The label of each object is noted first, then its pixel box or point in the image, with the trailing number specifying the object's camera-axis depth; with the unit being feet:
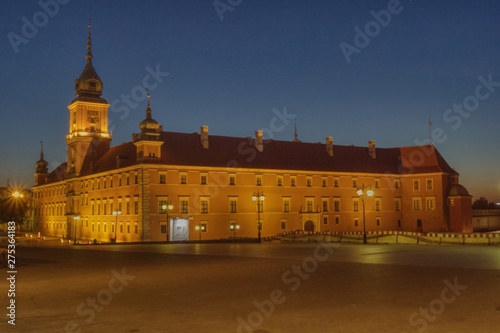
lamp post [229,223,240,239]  233.35
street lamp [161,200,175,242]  217.15
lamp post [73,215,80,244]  269.32
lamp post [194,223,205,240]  225.15
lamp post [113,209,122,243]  214.79
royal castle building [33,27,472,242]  223.10
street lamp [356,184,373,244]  141.13
